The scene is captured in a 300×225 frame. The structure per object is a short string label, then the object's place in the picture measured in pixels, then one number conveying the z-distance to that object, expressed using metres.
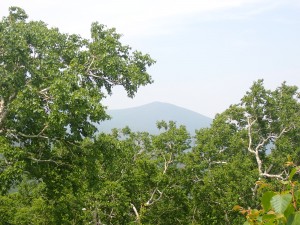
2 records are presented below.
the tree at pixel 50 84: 14.30
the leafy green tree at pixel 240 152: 27.66
